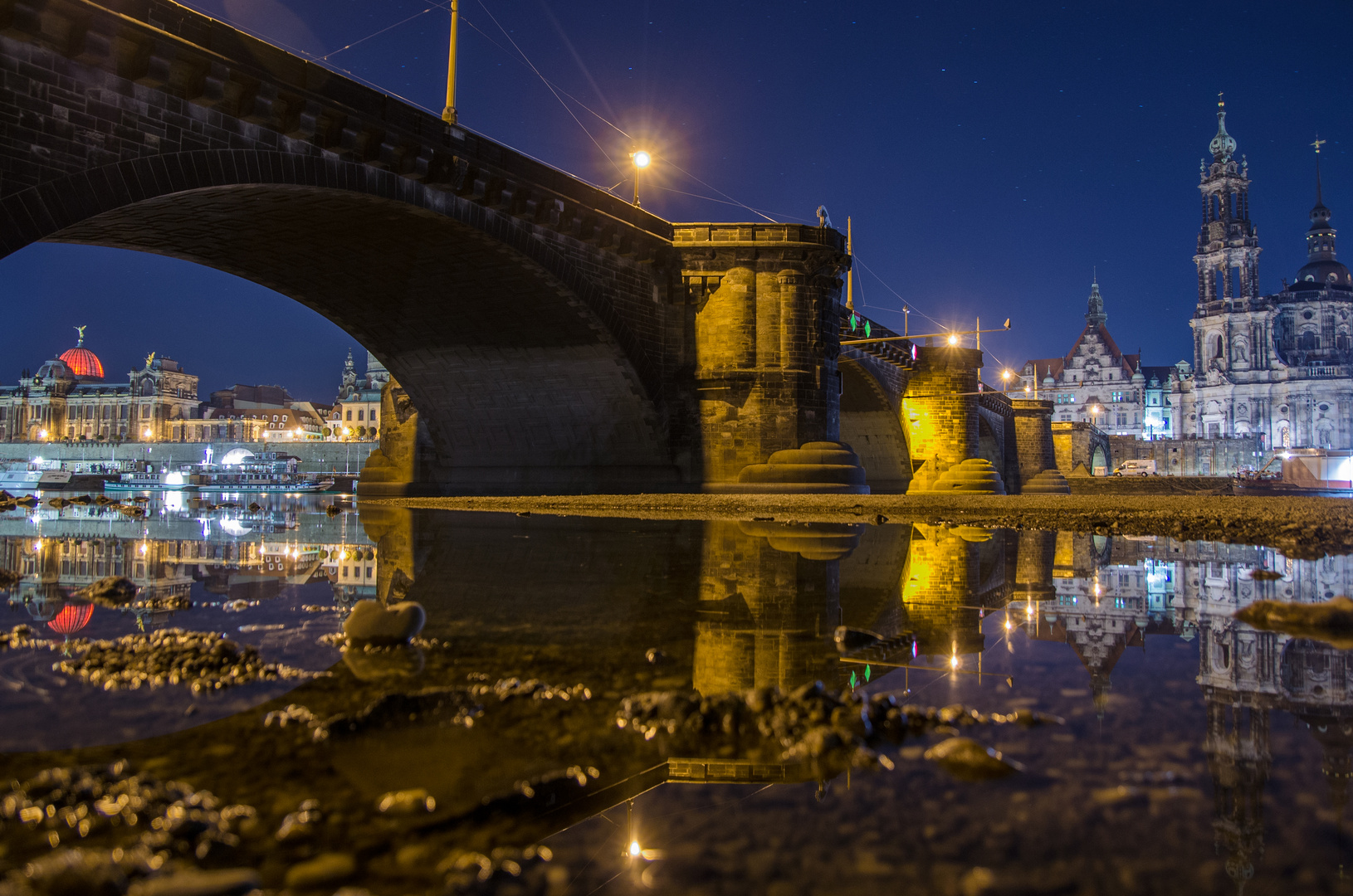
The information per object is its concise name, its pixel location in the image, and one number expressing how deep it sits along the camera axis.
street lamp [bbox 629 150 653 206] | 23.58
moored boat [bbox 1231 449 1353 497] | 55.09
